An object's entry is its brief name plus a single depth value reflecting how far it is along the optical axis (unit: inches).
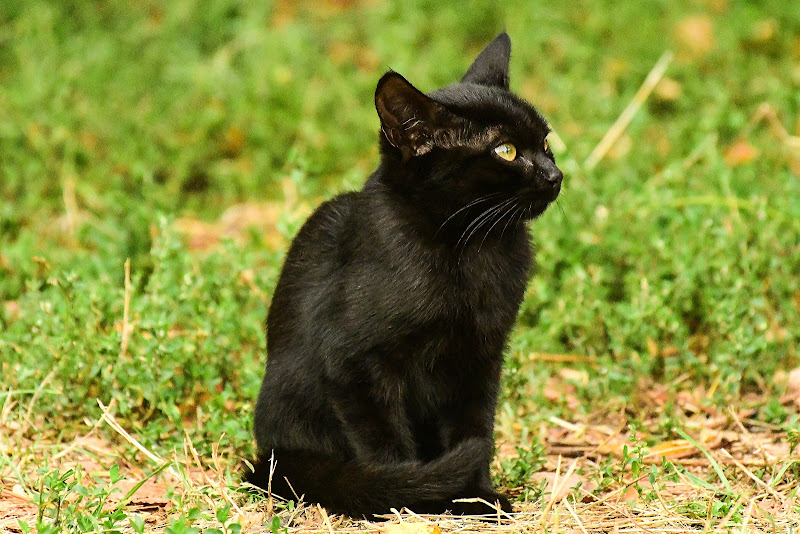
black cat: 214.1
